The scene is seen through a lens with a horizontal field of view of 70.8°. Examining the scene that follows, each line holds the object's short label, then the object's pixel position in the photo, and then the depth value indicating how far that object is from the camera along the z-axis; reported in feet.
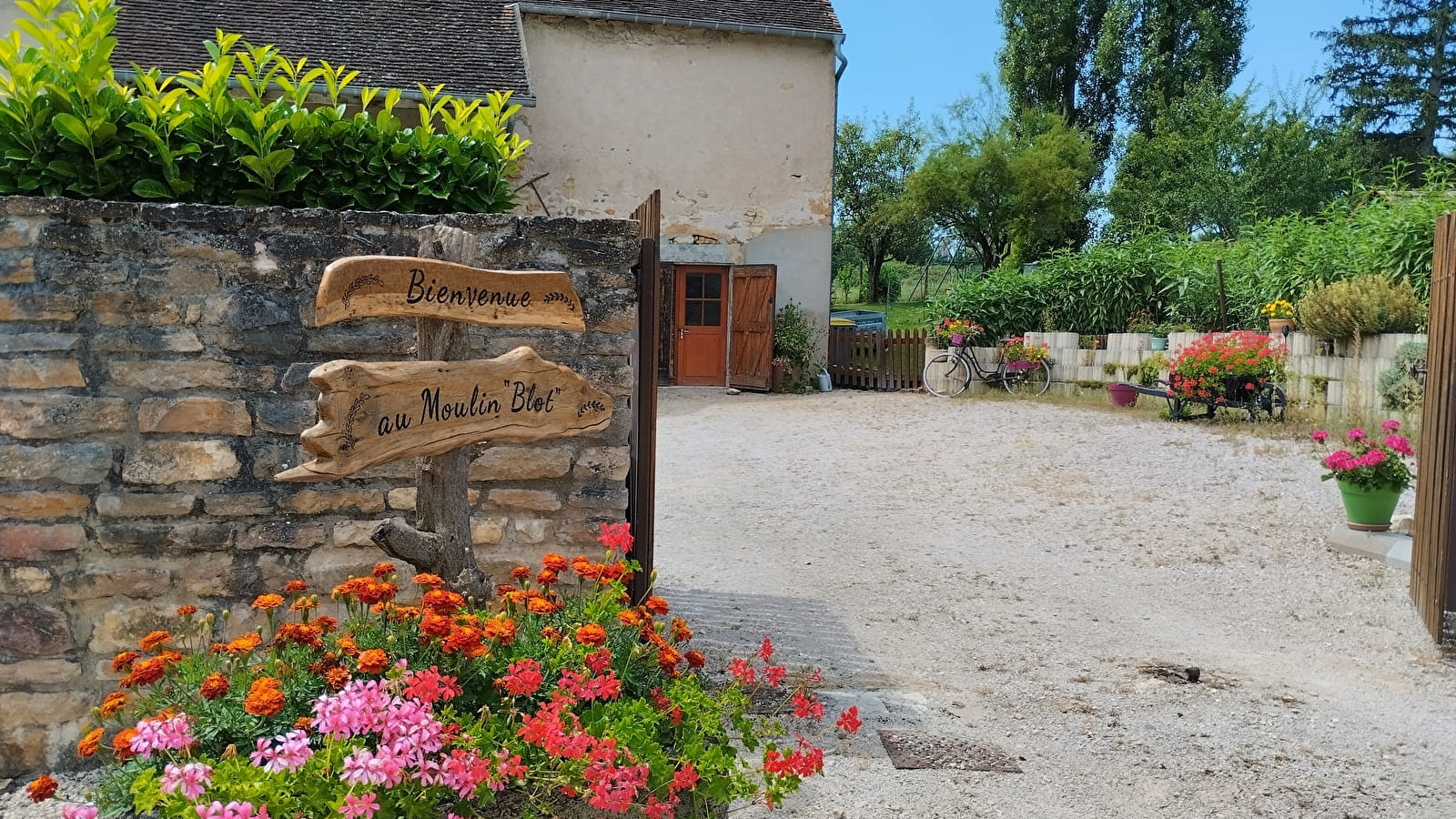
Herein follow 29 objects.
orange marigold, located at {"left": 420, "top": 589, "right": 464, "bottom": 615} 7.30
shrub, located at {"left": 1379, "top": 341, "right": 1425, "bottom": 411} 28.60
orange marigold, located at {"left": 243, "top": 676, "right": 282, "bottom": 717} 6.43
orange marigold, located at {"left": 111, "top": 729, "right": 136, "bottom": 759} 6.36
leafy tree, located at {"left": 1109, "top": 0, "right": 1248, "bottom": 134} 88.74
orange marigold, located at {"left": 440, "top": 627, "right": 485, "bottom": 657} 7.09
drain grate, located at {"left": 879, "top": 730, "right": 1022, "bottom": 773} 9.93
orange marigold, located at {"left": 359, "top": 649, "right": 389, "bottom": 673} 6.84
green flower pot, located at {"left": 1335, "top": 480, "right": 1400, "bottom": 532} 19.16
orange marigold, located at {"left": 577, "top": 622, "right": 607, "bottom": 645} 7.57
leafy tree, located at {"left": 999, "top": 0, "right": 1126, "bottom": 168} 92.32
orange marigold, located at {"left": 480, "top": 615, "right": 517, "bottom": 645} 7.64
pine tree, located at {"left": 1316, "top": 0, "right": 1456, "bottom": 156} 93.71
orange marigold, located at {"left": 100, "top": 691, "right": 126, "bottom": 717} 6.84
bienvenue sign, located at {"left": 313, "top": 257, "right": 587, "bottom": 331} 7.49
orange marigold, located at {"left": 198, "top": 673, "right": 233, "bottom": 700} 6.75
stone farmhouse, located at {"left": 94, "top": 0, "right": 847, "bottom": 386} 44.14
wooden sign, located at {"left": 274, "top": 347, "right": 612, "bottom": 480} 7.08
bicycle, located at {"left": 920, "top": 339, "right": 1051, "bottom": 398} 47.55
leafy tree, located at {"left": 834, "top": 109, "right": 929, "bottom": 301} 102.73
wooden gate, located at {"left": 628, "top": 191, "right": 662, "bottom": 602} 11.52
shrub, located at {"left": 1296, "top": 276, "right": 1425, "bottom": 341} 30.83
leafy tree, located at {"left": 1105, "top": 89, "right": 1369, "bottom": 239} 71.87
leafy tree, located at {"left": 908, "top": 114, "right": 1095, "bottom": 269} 79.46
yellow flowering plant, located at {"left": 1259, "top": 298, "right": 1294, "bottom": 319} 37.83
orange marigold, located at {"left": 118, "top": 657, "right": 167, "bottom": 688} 6.95
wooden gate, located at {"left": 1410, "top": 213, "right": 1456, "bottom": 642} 13.51
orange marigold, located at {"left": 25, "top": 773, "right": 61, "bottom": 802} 6.33
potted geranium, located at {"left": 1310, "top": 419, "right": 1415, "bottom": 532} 18.86
